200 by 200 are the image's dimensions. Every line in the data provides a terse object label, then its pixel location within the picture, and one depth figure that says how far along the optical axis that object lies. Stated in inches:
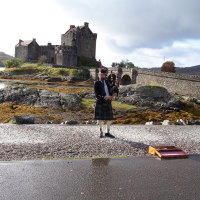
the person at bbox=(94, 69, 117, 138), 378.0
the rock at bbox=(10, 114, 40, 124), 469.7
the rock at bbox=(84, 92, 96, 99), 1145.8
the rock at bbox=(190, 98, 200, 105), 1307.6
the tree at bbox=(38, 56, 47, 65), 3494.3
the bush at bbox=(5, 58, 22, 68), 3574.3
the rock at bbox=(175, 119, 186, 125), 543.3
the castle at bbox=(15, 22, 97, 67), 3703.2
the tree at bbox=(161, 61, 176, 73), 3519.9
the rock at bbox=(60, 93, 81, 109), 913.4
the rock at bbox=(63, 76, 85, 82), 2573.8
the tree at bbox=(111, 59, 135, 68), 4546.0
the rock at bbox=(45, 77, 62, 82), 2330.7
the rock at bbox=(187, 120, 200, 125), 552.8
